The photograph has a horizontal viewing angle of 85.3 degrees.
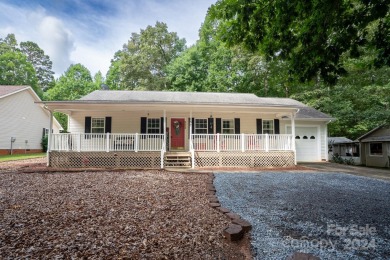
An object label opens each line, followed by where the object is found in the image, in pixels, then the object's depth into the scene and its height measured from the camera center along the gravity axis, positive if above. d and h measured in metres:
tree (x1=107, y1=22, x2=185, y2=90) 26.30 +11.16
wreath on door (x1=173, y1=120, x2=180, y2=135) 12.20 +1.02
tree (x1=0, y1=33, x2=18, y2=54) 34.00 +17.18
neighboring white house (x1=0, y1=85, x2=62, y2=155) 16.23 +1.89
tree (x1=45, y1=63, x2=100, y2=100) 30.42 +7.87
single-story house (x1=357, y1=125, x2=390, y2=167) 13.59 -0.29
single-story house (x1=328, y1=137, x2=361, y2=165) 16.42 -0.50
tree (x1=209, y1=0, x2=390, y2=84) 3.89 +2.28
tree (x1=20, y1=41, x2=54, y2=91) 41.97 +16.15
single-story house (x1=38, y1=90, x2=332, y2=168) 9.86 +0.41
